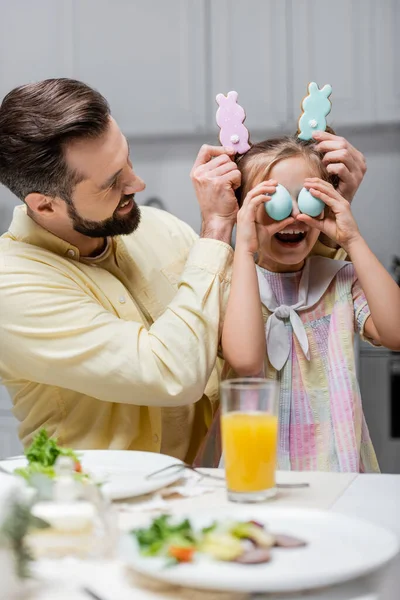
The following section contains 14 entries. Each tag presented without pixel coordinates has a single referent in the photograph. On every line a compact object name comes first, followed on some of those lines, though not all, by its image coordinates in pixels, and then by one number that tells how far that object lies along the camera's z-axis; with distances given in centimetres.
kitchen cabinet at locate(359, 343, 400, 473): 302
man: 143
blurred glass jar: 77
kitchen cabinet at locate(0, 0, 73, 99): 346
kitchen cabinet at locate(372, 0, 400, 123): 310
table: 74
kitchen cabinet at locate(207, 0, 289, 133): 323
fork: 109
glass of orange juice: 99
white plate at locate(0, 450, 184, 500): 101
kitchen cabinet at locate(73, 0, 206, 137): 334
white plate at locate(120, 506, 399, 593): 70
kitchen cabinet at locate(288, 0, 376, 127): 313
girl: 148
